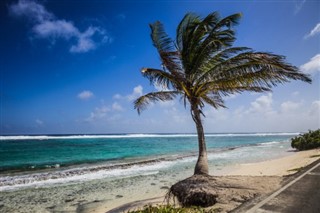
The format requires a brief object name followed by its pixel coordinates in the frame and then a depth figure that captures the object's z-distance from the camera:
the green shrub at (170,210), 5.67
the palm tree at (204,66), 8.61
